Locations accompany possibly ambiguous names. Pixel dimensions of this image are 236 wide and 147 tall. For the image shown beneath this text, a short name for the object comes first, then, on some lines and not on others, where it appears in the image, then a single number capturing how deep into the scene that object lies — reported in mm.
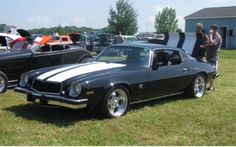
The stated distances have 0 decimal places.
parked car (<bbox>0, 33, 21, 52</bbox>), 16431
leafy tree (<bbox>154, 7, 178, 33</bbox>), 73562
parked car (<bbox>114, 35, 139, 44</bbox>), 30961
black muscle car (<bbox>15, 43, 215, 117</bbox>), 7012
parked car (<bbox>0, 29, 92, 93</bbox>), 10273
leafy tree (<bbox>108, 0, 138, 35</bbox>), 57406
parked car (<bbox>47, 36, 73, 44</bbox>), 26386
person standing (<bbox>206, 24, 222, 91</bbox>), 11004
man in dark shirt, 11516
